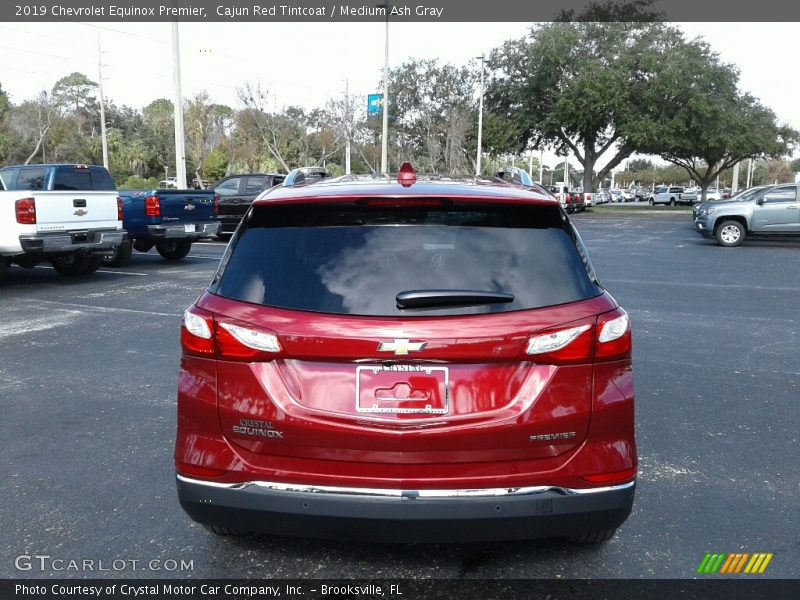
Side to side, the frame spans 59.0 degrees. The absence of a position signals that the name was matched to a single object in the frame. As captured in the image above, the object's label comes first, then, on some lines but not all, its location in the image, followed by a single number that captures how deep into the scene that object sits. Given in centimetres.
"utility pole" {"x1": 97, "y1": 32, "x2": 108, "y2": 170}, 4956
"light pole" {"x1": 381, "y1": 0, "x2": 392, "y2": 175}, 2959
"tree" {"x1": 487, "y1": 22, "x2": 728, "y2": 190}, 4272
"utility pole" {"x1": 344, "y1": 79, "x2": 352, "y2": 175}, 4758
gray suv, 2083
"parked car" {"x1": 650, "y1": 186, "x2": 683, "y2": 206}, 7000
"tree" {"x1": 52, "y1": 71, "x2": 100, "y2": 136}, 6519
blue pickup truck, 1445
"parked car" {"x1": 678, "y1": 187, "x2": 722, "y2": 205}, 6950
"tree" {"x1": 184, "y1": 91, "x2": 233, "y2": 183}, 5372
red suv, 258
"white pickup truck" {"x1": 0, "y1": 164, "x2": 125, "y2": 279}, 1096
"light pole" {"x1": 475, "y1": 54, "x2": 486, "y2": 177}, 4450
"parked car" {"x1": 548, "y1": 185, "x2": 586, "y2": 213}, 4301
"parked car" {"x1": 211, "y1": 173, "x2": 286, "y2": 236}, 1984
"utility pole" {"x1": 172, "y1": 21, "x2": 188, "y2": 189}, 2139
